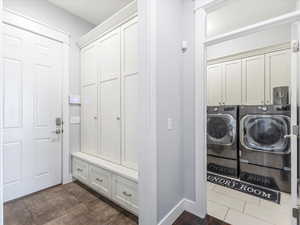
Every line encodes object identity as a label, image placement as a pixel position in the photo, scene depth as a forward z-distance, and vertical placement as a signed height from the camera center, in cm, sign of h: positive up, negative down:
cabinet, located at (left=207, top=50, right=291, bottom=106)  254 +58
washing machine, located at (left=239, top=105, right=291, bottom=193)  221 -54
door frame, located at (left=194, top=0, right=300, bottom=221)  168 +14
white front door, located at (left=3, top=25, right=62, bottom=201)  204 +0
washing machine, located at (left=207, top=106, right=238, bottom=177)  265 -51
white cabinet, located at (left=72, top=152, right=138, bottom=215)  171 -87
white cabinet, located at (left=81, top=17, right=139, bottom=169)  194 +22
